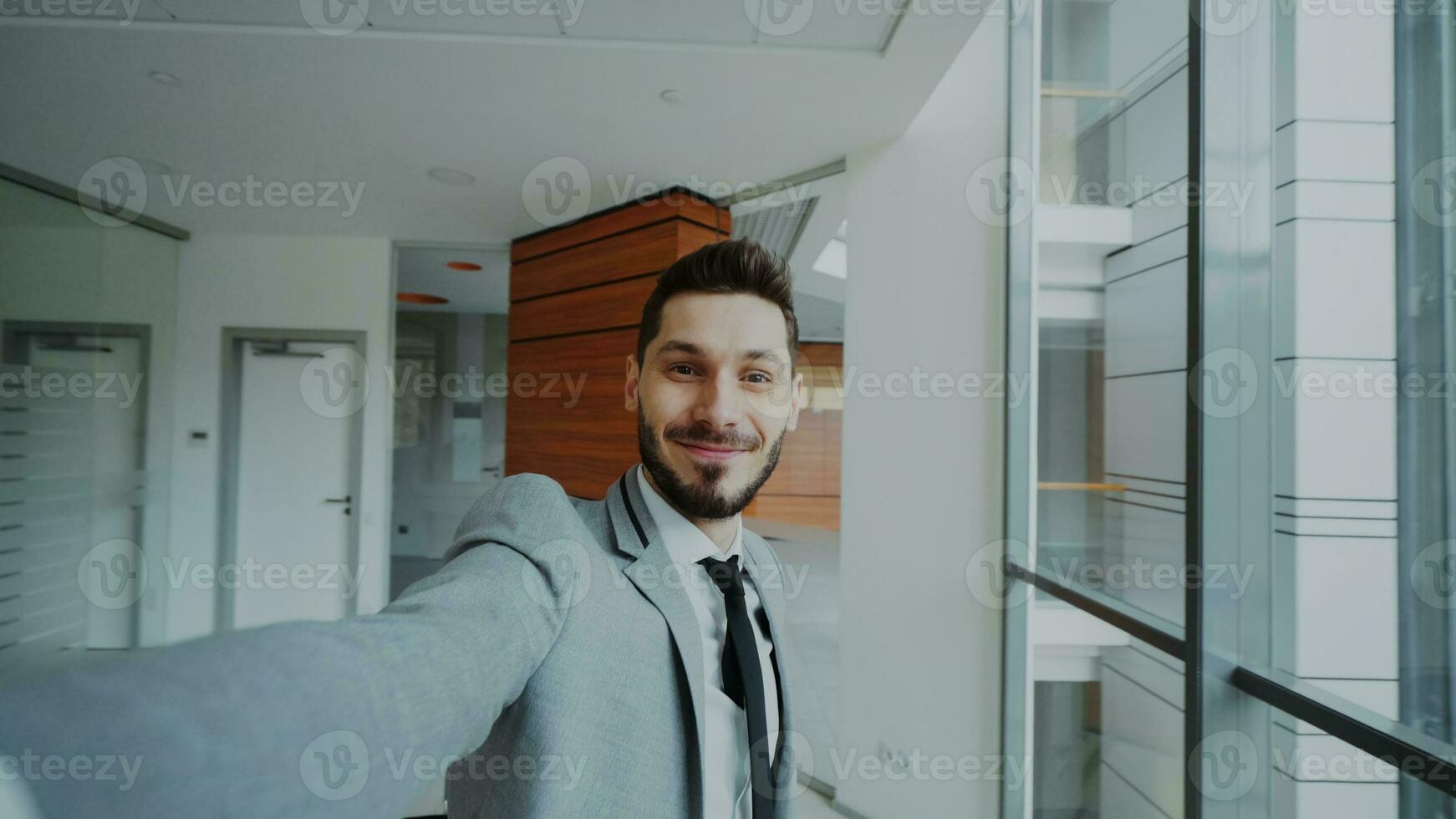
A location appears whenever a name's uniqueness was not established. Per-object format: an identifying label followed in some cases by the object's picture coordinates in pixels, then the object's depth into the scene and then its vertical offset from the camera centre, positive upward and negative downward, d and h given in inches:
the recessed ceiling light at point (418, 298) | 232.4 +44.6
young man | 15.4 -8.5
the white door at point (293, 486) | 210.4 -22.7
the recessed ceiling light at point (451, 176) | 156.9 +60.3
